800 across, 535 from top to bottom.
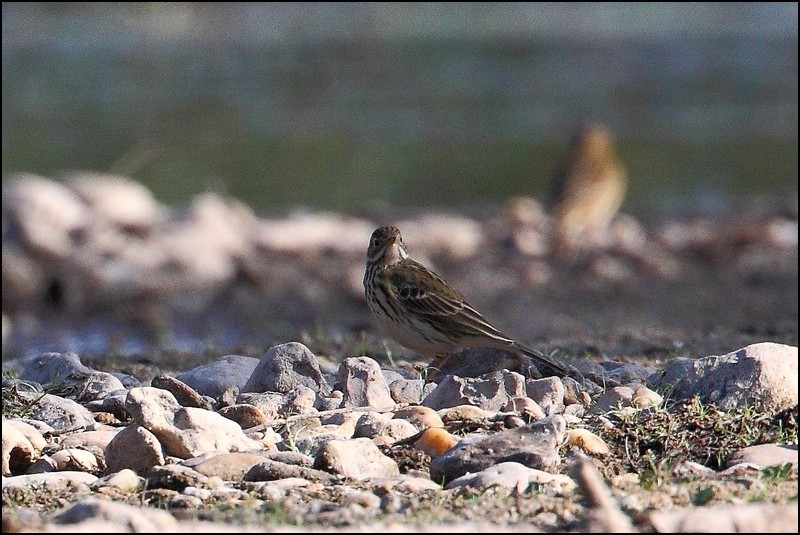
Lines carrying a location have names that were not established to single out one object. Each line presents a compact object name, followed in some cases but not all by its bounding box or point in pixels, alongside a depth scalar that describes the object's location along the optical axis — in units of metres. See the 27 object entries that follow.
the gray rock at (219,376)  12.05
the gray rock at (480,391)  11.12
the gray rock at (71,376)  12.15
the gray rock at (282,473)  9.48
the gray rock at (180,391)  11.45
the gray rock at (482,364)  12.24
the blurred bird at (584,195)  27.78
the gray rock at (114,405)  11.45
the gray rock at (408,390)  11.80
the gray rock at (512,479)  9.07
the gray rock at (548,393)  11.12
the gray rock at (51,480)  9.57
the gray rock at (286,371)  11.80
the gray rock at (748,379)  10.52
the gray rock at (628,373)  12.14
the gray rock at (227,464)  9.59
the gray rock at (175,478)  9.33
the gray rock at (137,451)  9.87
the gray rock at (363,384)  11.42
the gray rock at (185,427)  10.17
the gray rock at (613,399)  10.98
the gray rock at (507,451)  9.52
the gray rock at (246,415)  11.02
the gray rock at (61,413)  11.10
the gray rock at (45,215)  26.66
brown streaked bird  13.97
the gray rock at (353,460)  9.66
